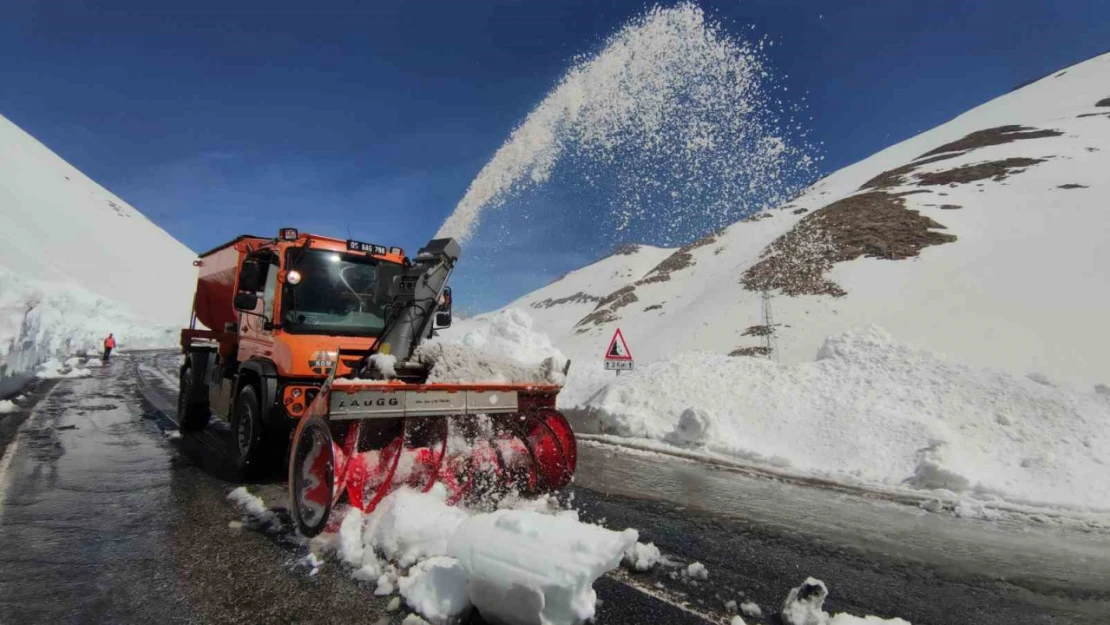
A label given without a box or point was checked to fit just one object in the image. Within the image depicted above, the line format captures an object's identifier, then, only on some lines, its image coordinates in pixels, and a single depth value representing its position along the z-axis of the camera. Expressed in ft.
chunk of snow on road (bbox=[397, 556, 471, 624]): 10.78
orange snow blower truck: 15.26
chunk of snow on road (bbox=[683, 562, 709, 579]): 13.14
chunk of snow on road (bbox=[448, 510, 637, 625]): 9.51
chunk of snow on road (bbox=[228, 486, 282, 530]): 16.38
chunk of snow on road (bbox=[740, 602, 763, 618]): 11.41
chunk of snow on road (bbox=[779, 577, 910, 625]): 10.79
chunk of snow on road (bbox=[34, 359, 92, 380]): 61.22
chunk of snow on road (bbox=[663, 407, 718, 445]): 32.63
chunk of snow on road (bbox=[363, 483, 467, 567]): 13.08
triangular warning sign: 44.96
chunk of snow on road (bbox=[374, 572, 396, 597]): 11.76
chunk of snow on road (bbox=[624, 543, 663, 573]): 13.47
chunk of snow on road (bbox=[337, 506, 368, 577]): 13.17
